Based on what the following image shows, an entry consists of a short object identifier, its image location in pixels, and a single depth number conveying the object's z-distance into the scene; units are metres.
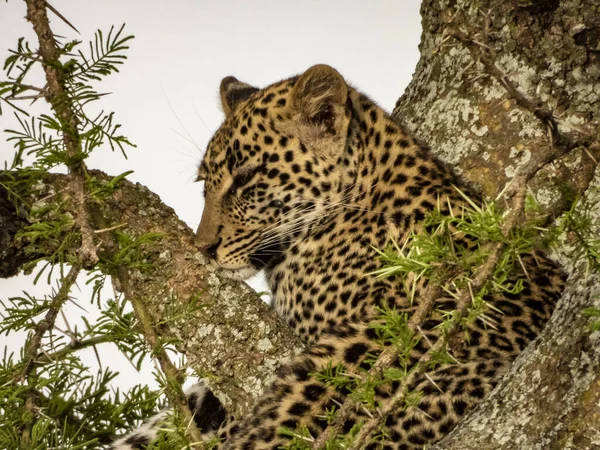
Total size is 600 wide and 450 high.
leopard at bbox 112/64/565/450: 7.83
